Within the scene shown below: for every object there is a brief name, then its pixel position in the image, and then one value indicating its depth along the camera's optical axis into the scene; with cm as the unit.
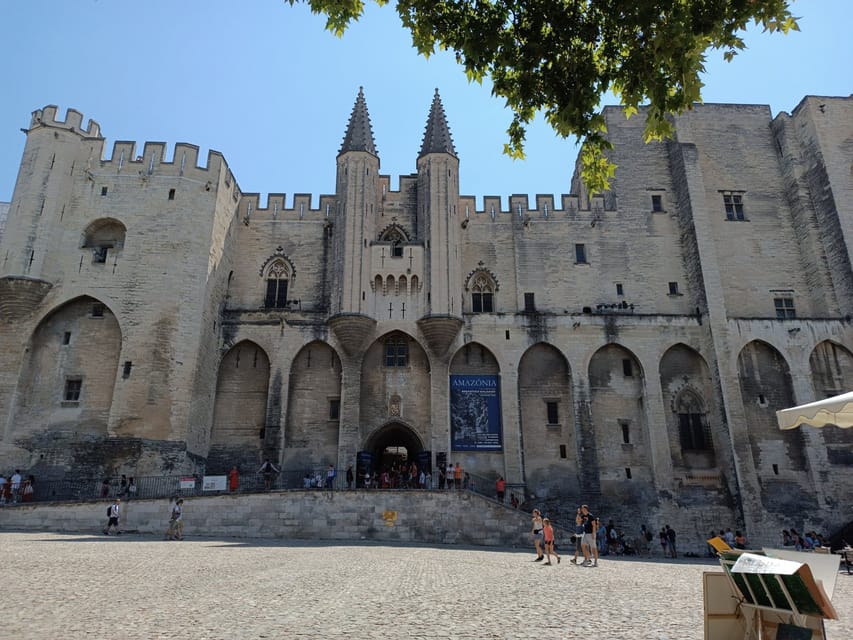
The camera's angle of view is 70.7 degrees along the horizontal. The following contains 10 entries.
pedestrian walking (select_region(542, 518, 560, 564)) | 1390
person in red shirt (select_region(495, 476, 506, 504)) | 2219
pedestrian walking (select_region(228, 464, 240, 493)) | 2102
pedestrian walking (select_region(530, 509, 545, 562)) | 1441
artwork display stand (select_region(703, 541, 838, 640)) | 379
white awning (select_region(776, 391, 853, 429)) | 737
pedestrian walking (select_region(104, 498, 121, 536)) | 1777
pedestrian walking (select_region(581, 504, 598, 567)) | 1398
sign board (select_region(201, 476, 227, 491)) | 2051
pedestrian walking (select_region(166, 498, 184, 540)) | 1681
